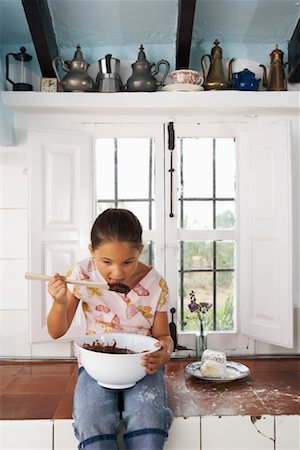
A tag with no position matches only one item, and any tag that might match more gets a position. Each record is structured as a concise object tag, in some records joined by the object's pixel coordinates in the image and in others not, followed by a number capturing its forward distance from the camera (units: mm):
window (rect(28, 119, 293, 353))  2803
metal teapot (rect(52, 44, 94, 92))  2787
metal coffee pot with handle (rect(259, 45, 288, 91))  2863
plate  2375
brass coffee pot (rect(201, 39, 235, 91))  2842
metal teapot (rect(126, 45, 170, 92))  2799
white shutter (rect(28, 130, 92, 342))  2795
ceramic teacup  2783
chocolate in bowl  1883
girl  1714
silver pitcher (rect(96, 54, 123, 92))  2812
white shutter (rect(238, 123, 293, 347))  2768
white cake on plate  2398
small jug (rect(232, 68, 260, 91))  2850
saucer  2789
